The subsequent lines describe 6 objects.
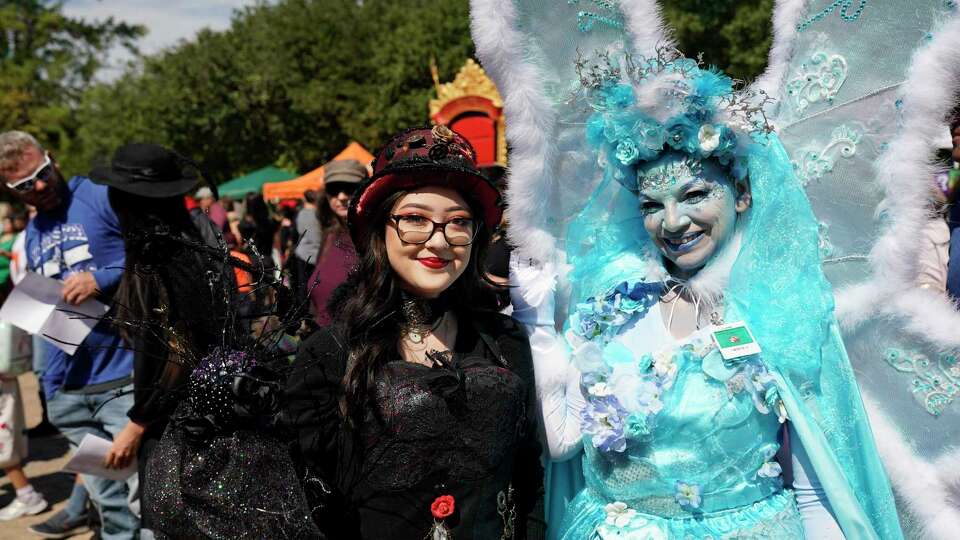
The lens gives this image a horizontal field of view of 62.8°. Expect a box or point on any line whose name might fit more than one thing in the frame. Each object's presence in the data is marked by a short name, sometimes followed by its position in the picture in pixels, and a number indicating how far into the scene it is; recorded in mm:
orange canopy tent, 13977
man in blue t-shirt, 3553
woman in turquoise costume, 1895
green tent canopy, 18797
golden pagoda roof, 12367
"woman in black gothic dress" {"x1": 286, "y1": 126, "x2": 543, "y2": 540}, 1775
